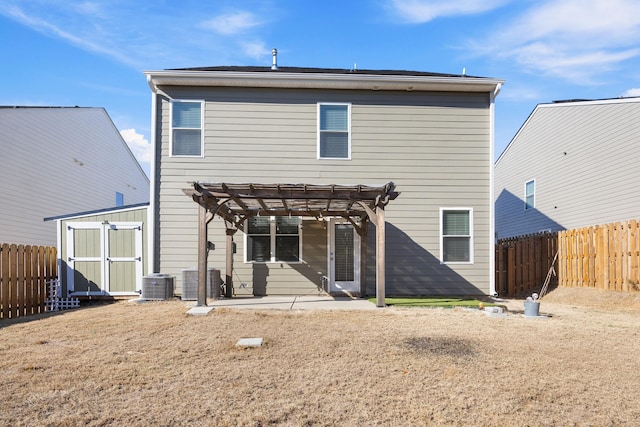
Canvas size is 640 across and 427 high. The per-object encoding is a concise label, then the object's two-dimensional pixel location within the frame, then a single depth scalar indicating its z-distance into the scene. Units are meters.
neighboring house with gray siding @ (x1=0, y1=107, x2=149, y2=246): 13.38
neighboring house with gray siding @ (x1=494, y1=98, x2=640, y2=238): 13.02
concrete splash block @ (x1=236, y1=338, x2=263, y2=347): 5.45
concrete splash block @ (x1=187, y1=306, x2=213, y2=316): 7.76
